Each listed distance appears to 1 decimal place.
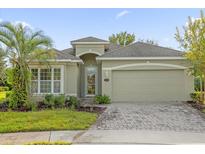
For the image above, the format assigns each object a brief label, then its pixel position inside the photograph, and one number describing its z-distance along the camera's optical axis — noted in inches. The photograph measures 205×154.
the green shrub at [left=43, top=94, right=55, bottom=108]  351.3
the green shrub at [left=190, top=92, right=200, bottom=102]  394.3
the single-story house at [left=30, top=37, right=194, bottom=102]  415.9
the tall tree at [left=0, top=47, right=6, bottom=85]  316.2
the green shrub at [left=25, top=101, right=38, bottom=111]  320.9
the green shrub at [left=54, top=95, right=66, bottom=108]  354.5
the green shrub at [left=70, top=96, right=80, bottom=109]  354.3
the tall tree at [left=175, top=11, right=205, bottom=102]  354.8
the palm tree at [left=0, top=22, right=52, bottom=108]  318.9
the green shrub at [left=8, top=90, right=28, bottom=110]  328.7
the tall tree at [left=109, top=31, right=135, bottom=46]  854.4
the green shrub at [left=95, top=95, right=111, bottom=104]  403.1
